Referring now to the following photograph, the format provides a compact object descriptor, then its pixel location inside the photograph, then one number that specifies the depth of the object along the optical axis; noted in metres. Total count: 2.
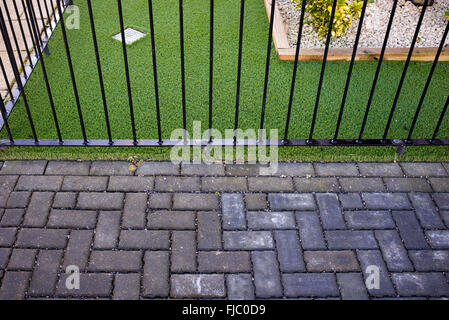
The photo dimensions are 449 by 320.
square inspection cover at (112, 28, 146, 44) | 5.11
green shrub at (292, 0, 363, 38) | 4.93
